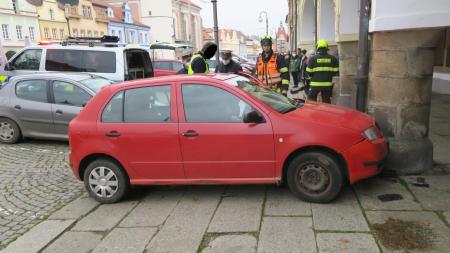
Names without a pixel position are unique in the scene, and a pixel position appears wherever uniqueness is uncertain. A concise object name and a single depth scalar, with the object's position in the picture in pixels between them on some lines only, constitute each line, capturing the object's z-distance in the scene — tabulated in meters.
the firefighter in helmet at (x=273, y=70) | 8.31
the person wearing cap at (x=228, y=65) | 8.08
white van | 10.39
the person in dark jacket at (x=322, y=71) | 8.36
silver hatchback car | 8.34
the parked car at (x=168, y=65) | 17.53
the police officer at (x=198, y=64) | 7.82
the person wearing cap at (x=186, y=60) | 8.77
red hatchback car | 4.69
